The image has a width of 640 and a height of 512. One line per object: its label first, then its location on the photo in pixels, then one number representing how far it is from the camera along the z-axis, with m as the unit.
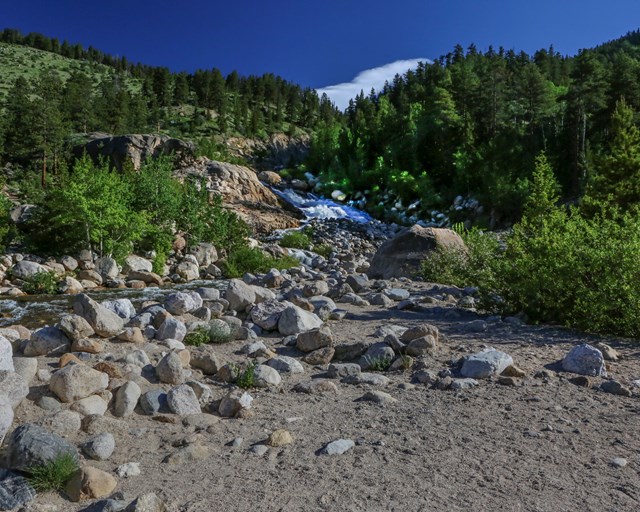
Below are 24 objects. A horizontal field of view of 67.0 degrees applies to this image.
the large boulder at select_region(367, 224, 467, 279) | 16.58
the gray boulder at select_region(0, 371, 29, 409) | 4.40
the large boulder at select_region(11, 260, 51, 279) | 17.97
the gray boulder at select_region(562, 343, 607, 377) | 5.55
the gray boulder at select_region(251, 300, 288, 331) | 8.67
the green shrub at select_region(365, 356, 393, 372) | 6.34
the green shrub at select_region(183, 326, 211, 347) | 7.70
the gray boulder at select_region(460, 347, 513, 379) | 5.64
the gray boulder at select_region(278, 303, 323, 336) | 8.41
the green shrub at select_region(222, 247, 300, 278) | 23.02
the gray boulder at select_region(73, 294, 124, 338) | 7.54
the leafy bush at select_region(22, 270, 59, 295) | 16.89
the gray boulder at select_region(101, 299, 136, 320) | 9.77
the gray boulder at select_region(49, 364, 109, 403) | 4.95
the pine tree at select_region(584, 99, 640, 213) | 26.23
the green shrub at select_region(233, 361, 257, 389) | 5.82
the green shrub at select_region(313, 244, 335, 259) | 32.84
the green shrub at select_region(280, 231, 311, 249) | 34.91
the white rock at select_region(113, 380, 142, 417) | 4.88
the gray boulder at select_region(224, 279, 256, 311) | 10.24
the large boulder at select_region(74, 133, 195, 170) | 46.22
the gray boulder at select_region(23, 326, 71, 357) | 6.66
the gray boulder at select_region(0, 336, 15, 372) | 4.92
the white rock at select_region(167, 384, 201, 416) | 4.95
